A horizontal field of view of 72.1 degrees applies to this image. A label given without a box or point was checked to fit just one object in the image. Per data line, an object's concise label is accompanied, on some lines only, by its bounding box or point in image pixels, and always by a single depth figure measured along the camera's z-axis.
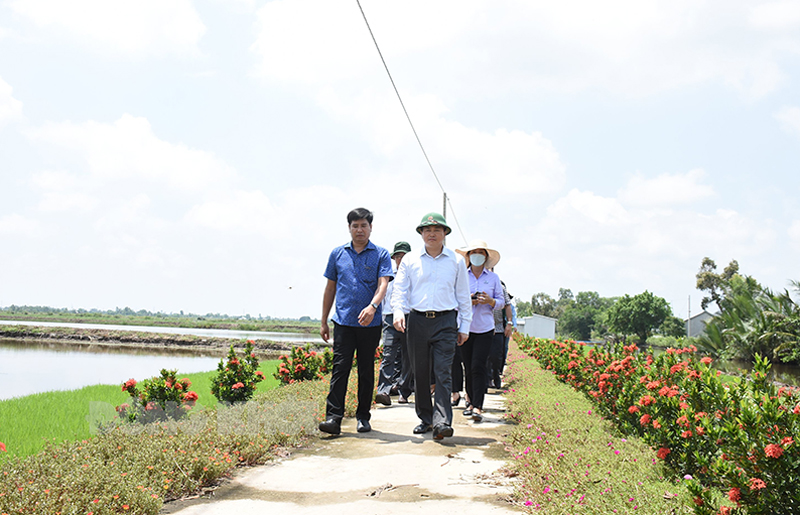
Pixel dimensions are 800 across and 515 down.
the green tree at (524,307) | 124.11
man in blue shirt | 5.04
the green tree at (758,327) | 19.78
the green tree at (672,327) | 64.47
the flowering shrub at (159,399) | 5.52
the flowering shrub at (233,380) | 7.04
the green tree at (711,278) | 52.88
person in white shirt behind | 7.11
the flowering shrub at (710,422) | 2.46
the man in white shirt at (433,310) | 4.86
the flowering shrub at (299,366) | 9.06
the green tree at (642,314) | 62.34
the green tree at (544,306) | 119.50
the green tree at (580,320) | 107.85
